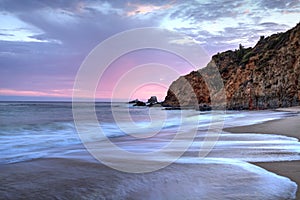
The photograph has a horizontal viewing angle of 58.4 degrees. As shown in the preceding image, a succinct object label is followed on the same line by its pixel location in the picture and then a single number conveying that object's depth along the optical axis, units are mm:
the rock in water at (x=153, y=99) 104488
